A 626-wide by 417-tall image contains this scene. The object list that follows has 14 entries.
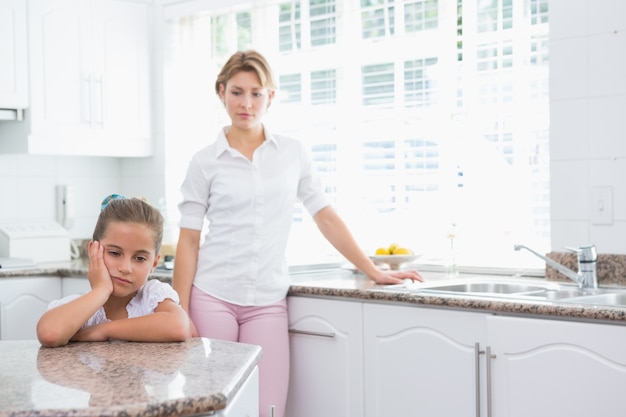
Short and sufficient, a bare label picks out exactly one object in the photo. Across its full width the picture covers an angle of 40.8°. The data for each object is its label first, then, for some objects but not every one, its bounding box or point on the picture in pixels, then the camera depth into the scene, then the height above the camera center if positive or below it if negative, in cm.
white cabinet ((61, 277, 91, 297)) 350 -34
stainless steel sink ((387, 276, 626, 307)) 252 -29
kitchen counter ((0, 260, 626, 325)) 220 -29
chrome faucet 264 -21
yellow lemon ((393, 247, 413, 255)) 316 -19
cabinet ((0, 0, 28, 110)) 353 +64
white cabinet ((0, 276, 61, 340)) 341 -40
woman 276 -9
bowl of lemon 312 -21
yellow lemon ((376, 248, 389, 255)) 318 -19
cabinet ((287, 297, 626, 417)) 220 -48
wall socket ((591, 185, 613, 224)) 276 -2
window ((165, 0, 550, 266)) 316 +38
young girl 158 -18
